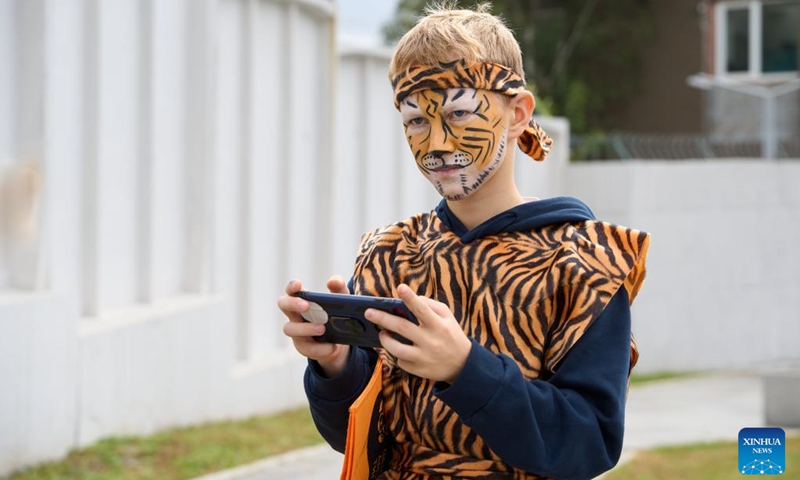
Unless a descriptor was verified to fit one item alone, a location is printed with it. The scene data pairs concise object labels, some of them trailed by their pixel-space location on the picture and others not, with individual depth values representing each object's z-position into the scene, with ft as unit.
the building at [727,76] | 79.51
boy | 7.33
